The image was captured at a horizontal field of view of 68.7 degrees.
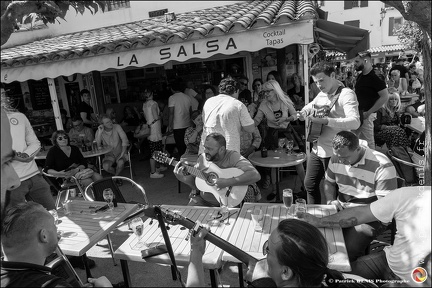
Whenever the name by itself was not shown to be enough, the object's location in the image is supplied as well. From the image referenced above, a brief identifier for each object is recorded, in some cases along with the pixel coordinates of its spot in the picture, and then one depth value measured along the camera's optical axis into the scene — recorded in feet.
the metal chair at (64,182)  15.10
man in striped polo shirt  8.21
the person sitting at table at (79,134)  20.68
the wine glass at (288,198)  8.73
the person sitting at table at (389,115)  19.34
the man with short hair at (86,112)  25.25
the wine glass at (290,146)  15.20
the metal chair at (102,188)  11.68
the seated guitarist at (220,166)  10.52
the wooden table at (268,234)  6.65
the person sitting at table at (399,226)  5.90
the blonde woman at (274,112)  16.81
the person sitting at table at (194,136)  17.51
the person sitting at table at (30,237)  5.46
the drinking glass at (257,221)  7.88
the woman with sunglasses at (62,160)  15.34
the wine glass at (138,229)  7.72
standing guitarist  11.07
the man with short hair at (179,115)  19.97
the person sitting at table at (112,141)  19.71
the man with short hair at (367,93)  14.12
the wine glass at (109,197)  9.91
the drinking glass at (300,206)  8.42
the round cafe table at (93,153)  18.52
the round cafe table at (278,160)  13.97
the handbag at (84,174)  15.23
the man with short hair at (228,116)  13.09
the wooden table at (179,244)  6.99
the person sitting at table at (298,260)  4.62
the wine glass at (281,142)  15.70
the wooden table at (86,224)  8.13
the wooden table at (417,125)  16.25
